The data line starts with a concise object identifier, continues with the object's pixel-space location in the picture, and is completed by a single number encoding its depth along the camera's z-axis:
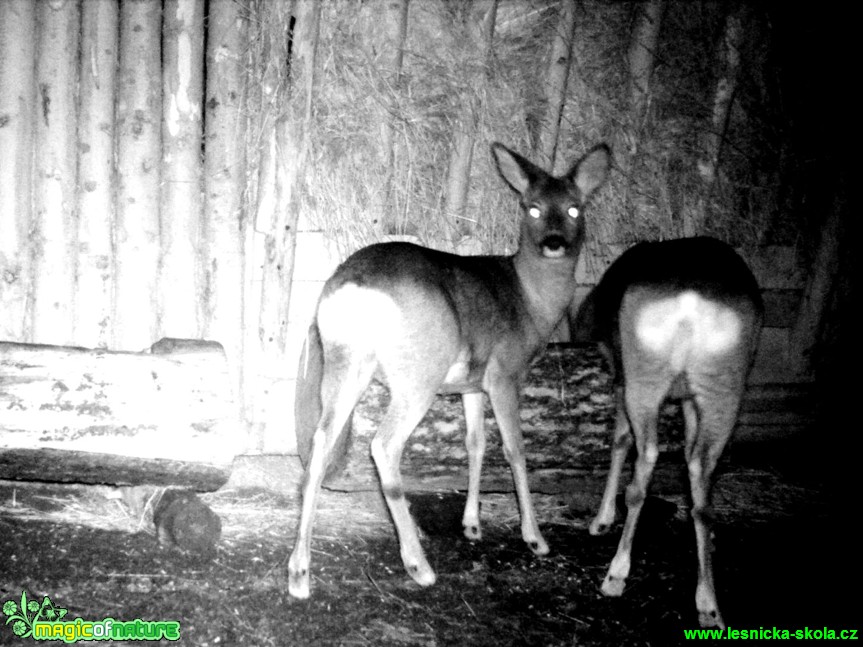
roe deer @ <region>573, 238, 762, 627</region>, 4.02
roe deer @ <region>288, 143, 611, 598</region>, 3.96
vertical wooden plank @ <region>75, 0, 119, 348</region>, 4.87
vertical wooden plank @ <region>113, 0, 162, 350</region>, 4.93
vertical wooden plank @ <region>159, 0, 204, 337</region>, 5.00
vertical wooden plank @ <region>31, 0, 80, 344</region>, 4.82
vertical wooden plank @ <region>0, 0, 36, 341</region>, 4.74
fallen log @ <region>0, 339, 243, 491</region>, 3.89
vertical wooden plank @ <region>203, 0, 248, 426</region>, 5.07
